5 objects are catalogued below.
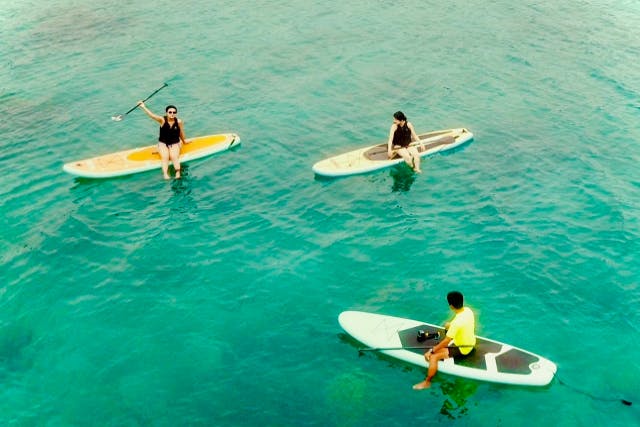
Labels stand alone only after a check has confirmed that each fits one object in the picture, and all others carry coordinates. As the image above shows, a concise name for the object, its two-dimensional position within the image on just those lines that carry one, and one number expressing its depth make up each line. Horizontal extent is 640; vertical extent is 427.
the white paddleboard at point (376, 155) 20.86
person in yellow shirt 12.49
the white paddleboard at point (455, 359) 12.84
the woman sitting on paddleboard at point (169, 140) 20.92
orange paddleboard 20.74
